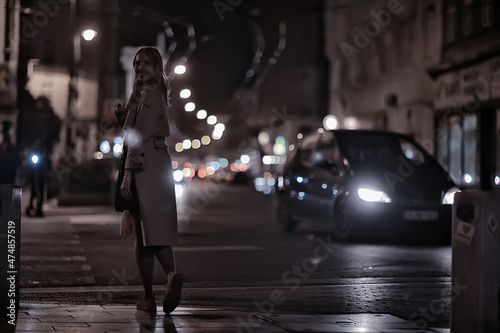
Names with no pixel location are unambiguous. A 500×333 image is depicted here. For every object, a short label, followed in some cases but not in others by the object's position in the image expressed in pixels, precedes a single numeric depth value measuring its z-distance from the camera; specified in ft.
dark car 50.31
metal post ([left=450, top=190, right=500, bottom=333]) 20.58
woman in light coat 24.04
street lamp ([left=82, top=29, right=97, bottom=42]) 103.76
